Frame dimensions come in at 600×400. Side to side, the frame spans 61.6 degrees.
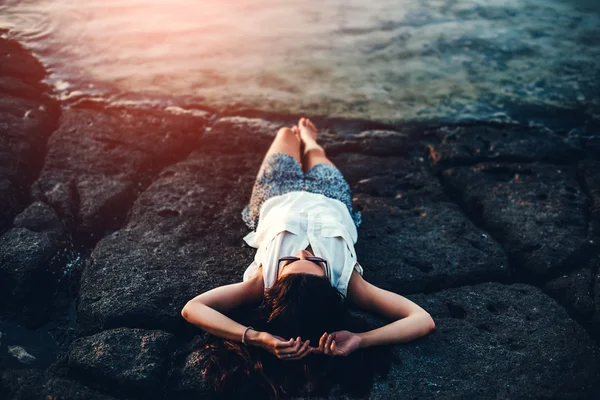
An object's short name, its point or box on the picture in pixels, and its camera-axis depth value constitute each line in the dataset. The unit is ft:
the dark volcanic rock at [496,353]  8.16
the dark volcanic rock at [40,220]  11.21
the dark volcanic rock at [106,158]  12.03
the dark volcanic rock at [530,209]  10.77
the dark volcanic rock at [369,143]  14.35
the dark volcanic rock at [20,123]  12.08
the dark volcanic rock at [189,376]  8.25
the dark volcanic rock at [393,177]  12.71
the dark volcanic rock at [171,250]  9.41
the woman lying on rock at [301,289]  8.22
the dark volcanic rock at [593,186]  11.31
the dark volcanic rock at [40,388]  7.85
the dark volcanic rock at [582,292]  9.48
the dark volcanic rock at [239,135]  14.26
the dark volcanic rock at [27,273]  9.82
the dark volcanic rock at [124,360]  8.19
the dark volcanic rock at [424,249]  10.36
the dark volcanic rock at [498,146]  13.73
